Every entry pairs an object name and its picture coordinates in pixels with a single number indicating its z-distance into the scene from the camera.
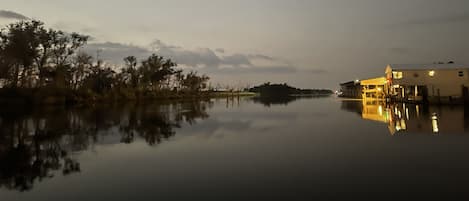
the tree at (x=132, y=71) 59.44
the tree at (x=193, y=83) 79.19
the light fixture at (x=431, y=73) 40.27
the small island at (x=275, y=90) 146.50
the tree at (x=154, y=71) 62.19
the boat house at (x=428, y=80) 38.38
